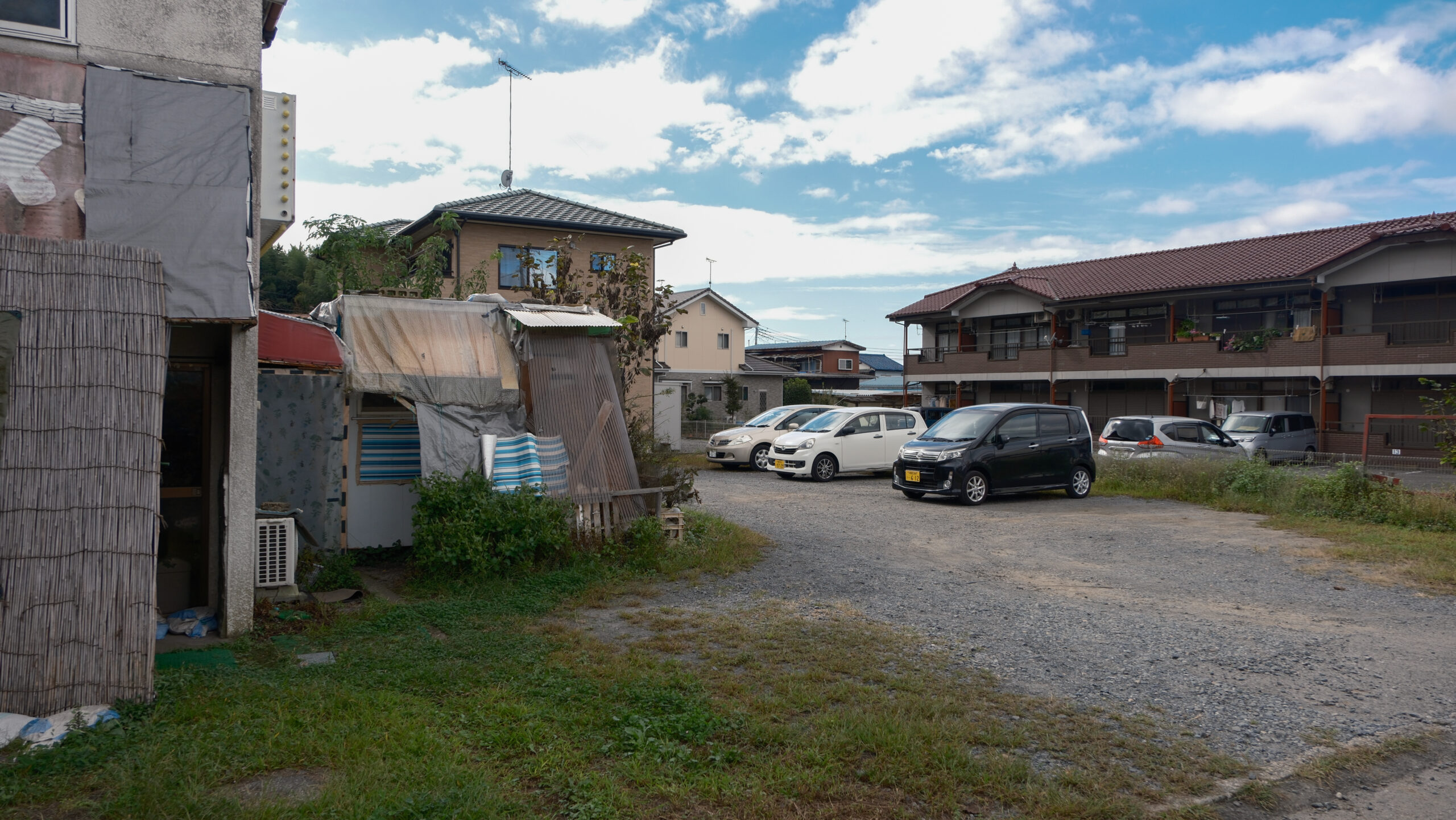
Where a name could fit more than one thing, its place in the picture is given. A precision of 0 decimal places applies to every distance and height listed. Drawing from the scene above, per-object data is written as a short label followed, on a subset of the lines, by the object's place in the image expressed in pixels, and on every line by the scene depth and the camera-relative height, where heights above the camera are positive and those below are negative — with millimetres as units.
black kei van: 13680 -767
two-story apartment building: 23688 +2605
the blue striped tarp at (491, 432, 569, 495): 8156 -630
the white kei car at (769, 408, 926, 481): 17078 -778
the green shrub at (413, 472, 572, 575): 7293 -1113
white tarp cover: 8477 +422
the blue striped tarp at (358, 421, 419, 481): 8664 -568
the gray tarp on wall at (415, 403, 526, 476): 8289 -376
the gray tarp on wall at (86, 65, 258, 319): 5355 +1293
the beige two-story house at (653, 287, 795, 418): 41188 +2208
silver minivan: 21188 -470
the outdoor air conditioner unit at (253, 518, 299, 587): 6730 -1241
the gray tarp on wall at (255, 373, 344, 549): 7812 -485
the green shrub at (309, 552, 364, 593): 7277 -1540
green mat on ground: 5188 -1615
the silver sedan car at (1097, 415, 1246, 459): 17219 -583
